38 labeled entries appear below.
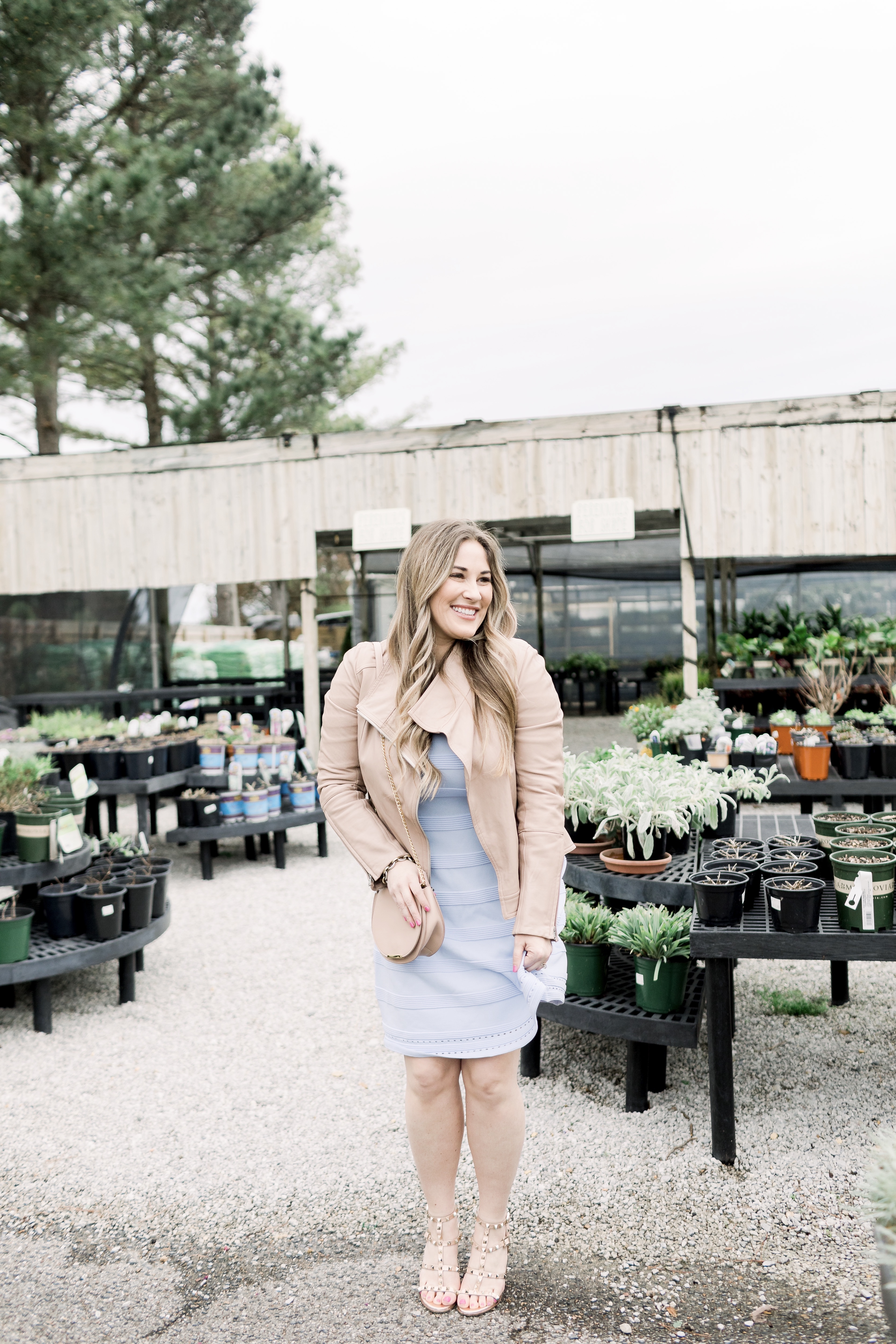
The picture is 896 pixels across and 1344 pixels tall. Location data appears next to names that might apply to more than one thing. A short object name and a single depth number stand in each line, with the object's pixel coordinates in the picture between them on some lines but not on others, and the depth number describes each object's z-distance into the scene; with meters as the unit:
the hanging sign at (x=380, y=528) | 9.88
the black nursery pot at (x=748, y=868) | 3.01
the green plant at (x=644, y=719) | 8.01
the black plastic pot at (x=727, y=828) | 3.96
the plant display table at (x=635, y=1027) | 2.92
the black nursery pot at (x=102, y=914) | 3.96
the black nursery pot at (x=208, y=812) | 6.36
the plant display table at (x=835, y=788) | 5.75
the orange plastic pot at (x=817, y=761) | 5.89
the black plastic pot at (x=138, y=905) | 4.16
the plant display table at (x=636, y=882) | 3.24
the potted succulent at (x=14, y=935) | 3.73
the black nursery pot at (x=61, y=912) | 4.03
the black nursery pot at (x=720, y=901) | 2.73
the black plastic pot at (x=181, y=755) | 6.95
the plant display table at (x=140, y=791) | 6.45
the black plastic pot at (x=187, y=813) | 6.45
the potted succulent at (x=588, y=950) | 3.20
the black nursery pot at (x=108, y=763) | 6.58
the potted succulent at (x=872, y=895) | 2.63
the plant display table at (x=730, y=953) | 2.62
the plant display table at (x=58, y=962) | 3.74
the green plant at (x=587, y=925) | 3.23
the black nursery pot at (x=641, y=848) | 3.42
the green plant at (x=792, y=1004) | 3.75
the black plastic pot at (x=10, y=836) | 4.33
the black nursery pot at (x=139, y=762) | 6.48
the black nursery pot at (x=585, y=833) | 3.64
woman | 2.03
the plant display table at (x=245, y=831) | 6.30
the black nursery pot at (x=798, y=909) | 2.65
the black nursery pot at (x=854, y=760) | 5.79
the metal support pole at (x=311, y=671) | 9.83
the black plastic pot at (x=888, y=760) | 5.79
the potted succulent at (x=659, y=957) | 2.96
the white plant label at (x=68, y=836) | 4.14
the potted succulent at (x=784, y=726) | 6.80
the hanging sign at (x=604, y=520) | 9.48
